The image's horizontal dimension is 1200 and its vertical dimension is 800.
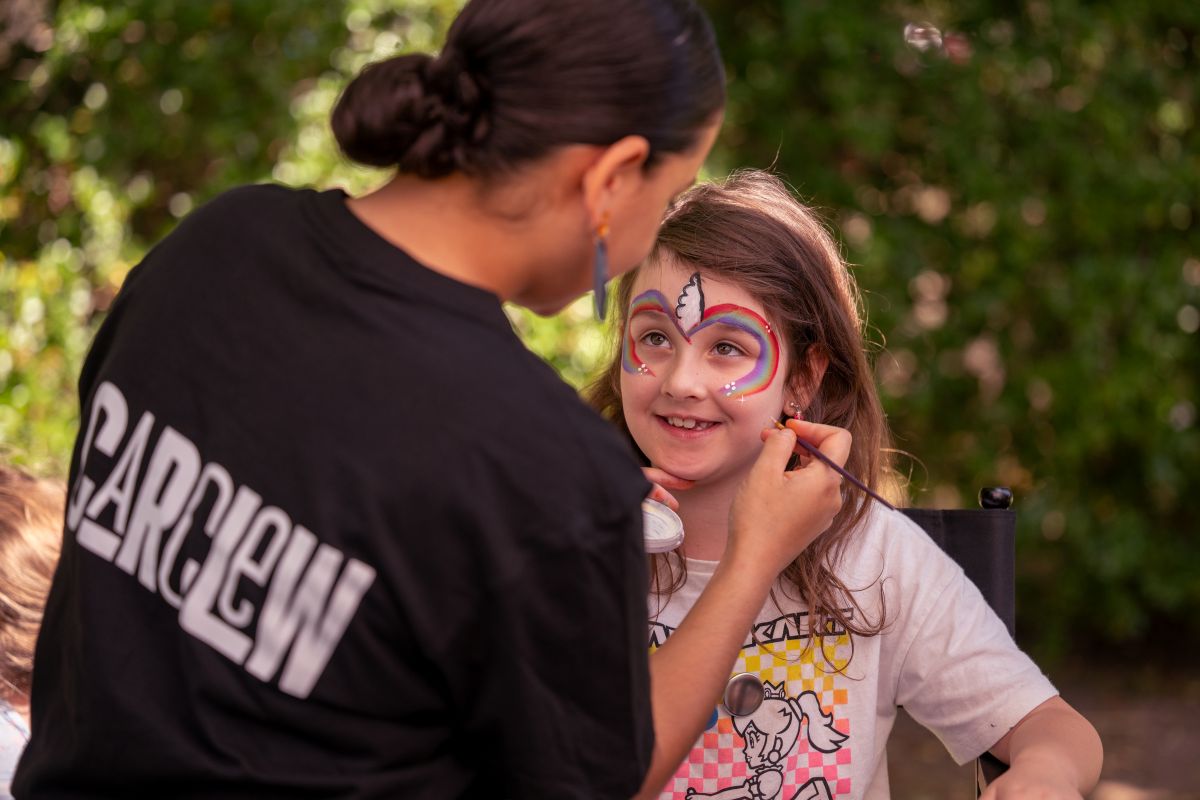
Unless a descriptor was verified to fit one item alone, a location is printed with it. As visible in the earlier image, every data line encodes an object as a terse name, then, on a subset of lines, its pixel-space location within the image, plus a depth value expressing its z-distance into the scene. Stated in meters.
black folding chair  2.24
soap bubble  4.57
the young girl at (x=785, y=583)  2.01
